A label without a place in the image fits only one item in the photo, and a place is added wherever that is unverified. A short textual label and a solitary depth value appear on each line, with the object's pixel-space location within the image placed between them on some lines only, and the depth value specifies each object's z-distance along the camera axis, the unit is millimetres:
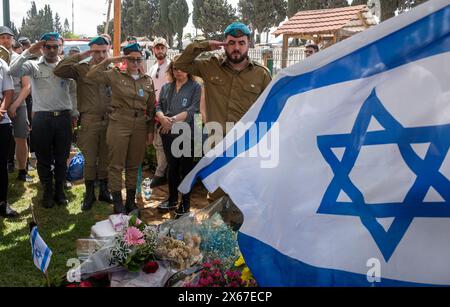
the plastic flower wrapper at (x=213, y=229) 3098
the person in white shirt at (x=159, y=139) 6358
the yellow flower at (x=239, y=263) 2863
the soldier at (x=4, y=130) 4711
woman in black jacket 4965
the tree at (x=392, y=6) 31859
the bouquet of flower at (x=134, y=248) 2814
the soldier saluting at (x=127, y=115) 4727
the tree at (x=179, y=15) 61094
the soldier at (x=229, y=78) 4055
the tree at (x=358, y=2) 37647
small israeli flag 2510
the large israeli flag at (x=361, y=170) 1739
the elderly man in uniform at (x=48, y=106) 4961
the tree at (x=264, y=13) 49344
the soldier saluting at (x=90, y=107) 4938
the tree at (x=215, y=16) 55438
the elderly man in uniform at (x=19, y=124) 6022
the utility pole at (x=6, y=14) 8641
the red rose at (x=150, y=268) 2840
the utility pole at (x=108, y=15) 7764
